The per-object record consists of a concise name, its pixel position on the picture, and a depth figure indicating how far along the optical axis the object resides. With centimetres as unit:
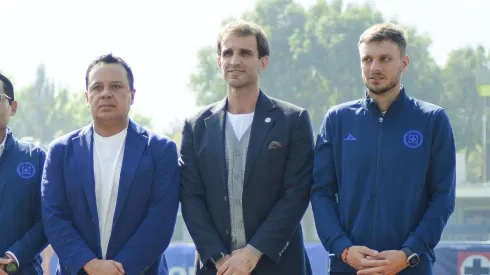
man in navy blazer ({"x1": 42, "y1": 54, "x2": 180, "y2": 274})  505
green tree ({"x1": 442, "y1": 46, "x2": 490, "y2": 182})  4797
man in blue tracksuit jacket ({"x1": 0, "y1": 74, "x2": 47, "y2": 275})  547
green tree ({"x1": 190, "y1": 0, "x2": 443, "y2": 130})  4688
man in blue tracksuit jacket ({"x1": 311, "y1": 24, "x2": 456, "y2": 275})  487
